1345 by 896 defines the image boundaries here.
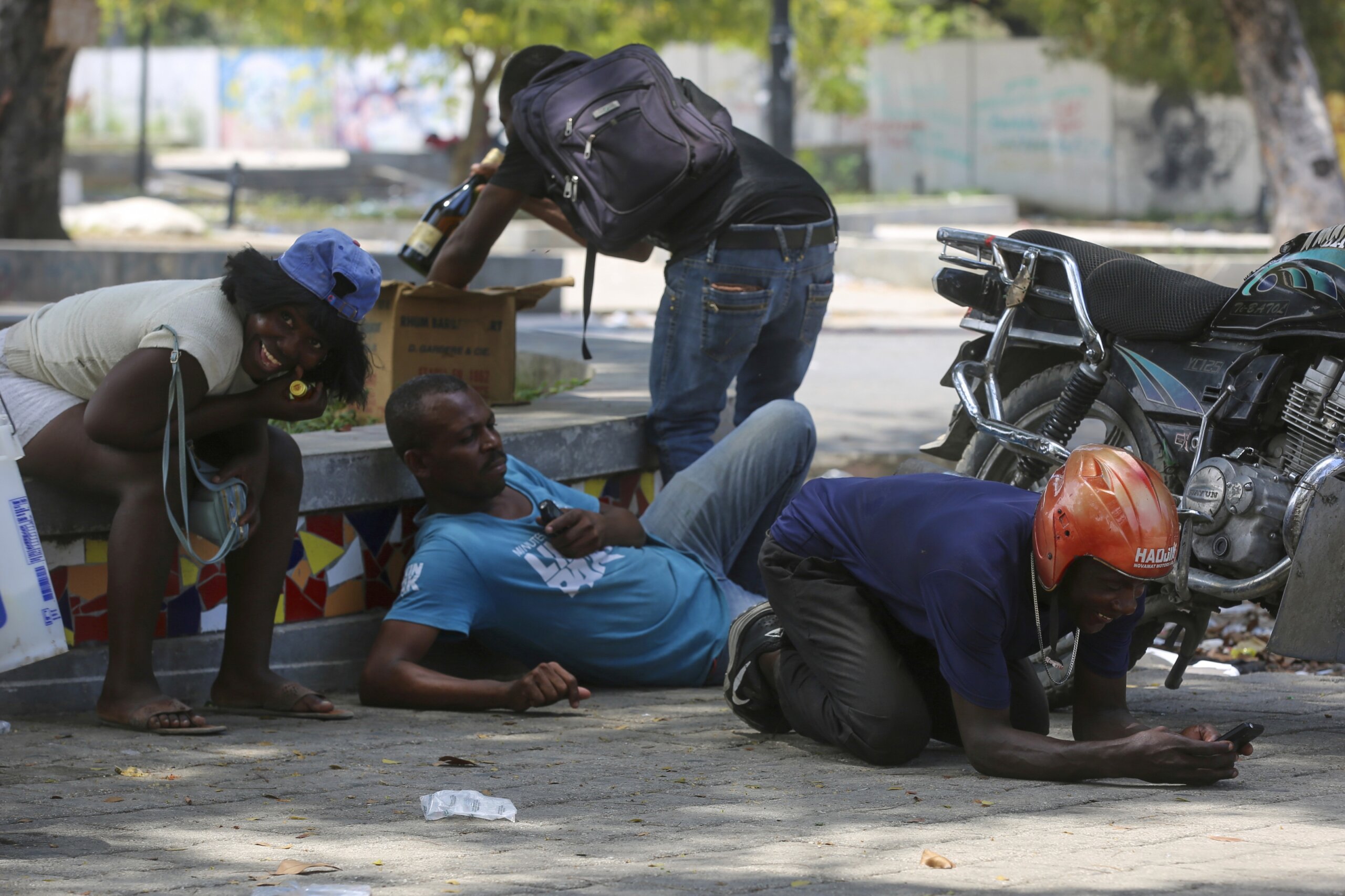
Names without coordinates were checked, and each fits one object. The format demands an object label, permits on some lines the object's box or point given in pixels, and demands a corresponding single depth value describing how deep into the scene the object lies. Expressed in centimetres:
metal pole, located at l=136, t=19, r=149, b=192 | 5334
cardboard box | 1120
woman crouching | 836
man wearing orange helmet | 664
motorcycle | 801
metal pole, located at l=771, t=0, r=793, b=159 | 3092
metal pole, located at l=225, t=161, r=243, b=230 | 4269
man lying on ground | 918
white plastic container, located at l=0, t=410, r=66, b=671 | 648
